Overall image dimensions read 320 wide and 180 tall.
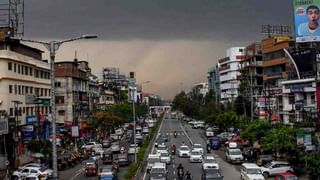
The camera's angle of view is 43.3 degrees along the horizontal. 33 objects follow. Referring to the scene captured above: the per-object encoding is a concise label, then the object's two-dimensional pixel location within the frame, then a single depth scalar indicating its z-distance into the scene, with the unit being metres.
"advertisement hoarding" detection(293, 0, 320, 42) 44.83
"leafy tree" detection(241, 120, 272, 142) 45.38
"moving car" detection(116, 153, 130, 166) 44.11
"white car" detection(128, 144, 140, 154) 52.39
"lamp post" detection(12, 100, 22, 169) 46.38
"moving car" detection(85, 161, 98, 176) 38.68
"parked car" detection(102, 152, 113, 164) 45.29
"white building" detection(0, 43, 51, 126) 47.81
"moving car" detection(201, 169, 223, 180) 28.53
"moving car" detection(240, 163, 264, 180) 30.09
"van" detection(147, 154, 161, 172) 38.28
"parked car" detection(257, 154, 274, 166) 39.31
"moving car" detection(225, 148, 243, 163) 43.71
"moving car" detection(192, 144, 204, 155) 48.01
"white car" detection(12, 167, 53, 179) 35.58
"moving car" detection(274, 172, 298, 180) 27.14
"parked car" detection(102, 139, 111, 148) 64.47
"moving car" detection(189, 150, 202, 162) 45.43
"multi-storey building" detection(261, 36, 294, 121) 64.51
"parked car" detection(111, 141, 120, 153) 56.82
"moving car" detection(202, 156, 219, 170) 35.20
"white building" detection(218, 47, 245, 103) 116.34
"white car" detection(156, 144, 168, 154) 46.16
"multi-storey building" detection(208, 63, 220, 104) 135.81
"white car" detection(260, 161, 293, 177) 33.95
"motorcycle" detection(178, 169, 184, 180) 33.46
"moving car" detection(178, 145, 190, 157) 50.13
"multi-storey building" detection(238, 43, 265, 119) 84.93
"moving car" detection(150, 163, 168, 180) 31.01
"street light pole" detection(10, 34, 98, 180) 15.99
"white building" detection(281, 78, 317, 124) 52.16
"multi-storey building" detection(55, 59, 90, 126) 77.72
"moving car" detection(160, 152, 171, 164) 42.44
